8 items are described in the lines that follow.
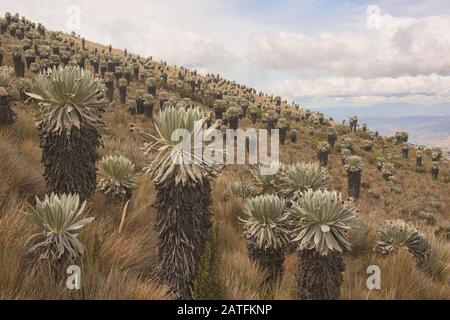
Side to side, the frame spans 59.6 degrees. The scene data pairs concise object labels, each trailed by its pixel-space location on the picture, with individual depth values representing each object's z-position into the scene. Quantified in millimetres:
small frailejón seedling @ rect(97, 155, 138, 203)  6309
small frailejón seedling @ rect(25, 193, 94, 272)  3979
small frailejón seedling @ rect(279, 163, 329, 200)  6328
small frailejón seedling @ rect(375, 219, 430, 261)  7363
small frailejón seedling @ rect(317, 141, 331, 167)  31641
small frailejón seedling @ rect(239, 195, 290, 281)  5480
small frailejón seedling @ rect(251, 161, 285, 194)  6938
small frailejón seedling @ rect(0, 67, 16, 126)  8421
